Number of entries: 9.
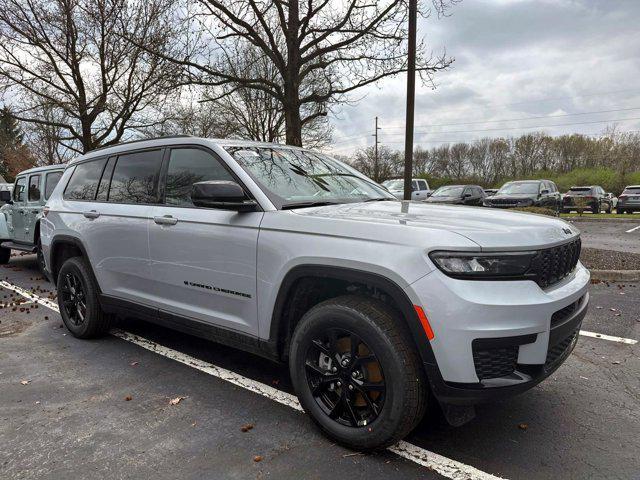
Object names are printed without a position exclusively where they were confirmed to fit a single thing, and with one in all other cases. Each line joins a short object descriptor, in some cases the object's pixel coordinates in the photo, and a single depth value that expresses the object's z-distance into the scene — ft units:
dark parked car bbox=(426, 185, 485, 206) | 62.44
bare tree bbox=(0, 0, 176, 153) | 49.32
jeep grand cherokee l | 7.53
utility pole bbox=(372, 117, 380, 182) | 164.66
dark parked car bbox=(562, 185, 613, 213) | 77.20
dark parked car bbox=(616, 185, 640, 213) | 77.41
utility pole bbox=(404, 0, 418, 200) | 34.27
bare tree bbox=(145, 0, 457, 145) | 38.73
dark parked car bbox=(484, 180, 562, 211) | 60.95
